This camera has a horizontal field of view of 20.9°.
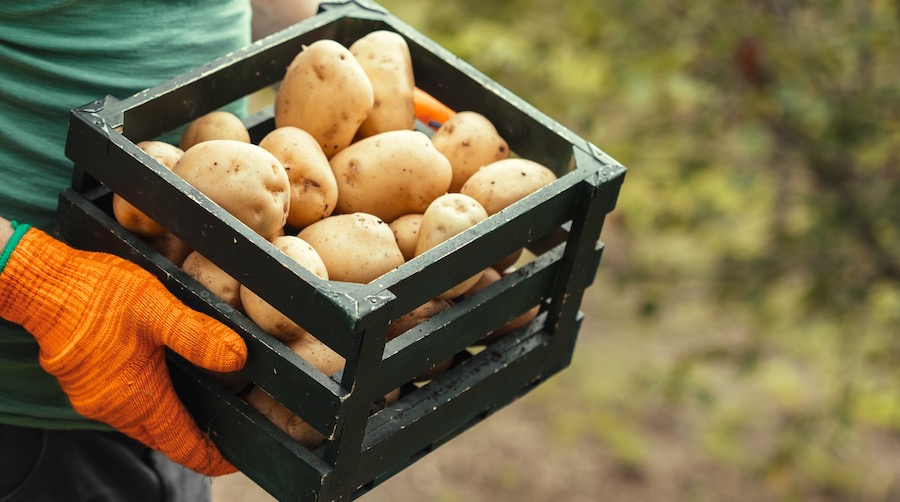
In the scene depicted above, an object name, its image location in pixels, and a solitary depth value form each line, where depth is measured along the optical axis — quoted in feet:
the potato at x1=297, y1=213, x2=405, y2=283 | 5.99
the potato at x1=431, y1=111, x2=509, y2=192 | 6.39
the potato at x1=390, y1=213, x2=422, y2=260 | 6.20
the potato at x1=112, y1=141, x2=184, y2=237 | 6.01
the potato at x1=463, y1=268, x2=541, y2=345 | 6.20
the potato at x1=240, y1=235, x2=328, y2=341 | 5.82
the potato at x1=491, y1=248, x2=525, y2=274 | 6.31
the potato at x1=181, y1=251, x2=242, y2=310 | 5.91
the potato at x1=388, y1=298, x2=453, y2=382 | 6.04
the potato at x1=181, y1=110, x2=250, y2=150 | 6.21
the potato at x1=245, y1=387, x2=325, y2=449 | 5.88
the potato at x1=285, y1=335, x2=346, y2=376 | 5.91
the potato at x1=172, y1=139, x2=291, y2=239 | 5.87
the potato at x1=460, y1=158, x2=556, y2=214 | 6.16
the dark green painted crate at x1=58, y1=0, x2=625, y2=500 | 5.69
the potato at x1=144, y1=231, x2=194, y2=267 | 6.10
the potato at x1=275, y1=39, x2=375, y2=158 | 6.29
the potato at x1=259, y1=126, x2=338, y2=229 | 6.12
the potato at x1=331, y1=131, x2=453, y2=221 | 6.24
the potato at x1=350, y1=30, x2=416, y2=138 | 6.45
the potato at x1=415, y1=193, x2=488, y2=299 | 5.99
